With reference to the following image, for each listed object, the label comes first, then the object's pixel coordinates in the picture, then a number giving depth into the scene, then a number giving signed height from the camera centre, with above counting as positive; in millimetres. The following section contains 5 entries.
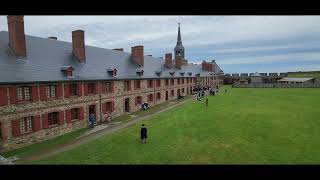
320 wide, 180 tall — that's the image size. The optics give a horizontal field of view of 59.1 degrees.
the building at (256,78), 102706 -1300
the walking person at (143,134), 20250 -4217
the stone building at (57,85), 21312 -820
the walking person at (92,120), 28322 -4387
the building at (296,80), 87981 -1975
